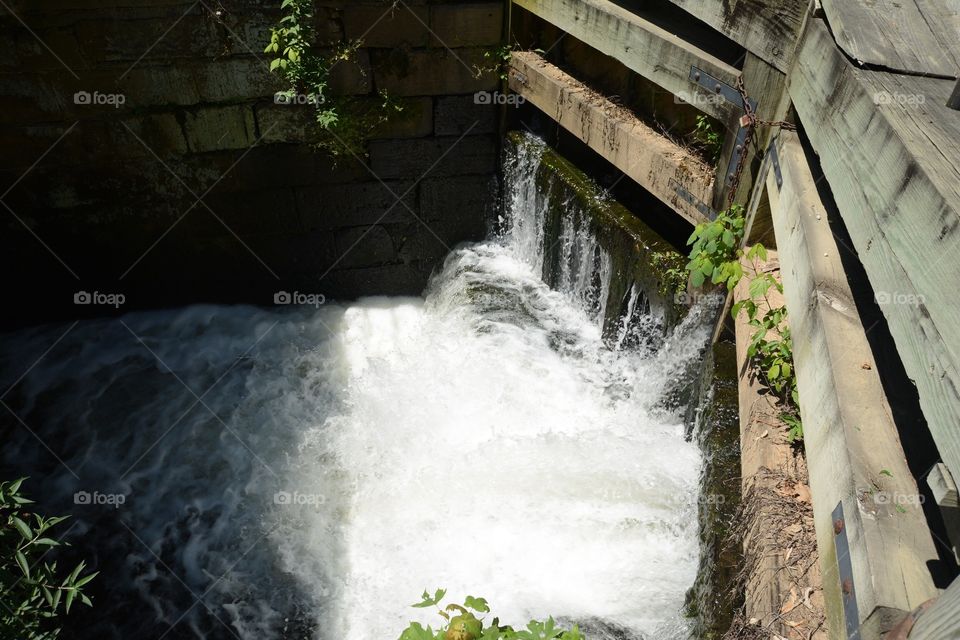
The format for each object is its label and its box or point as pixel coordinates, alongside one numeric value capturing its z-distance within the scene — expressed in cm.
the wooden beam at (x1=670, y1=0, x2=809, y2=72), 277
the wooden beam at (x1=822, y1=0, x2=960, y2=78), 190
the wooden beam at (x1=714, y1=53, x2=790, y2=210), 299
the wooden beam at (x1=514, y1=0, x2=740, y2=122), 354
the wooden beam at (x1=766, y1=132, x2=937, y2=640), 147
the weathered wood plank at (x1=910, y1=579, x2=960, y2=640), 102
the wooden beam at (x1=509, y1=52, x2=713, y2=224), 401
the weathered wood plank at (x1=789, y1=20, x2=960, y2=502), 125
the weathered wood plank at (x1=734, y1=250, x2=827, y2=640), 218
